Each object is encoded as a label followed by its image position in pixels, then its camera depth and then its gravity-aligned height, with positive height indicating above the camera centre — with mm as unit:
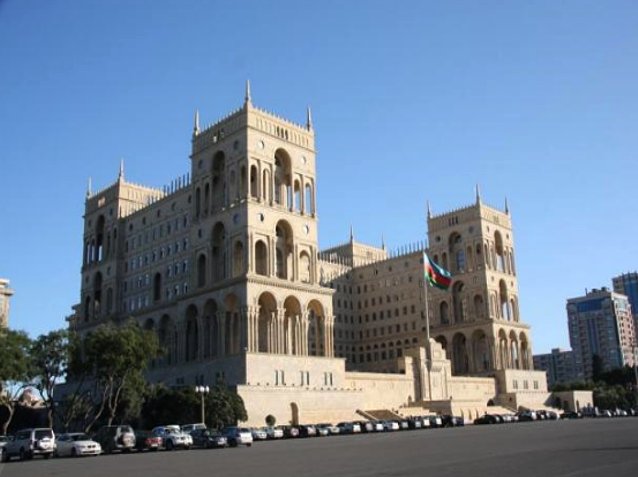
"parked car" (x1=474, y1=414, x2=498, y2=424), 77625 -3209
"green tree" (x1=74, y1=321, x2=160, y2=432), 56406 +3911
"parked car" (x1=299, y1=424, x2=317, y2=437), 58562 -2776
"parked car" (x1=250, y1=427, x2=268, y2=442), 54969 -2756
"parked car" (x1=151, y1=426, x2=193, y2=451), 44156 -2308
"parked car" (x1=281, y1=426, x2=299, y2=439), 58531 -2798
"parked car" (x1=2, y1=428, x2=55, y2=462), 39750 -2050
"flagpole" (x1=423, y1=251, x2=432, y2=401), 90062 +4475
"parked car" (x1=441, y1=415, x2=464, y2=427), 72375 -3058
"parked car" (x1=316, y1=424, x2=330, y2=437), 59538 -2892
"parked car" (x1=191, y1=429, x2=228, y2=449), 44250 -2373
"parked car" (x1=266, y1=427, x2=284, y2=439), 56419 -2721
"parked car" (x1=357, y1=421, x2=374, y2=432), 64375 -2841
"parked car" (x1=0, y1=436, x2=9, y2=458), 41562 -2020
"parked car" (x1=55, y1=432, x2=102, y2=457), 40562 -2288
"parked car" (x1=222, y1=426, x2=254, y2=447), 45000 -2336
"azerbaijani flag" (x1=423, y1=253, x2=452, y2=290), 84562 +14017
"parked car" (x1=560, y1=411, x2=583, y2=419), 92938 -3748
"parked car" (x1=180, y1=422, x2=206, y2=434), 47688 -1722
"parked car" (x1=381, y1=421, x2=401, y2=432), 66188 -2971
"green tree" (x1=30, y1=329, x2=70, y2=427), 57156 +4000
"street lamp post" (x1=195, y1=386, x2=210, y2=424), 53581 +868
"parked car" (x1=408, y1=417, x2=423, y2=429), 68944 -2910
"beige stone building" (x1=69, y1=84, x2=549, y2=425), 71375 +13489
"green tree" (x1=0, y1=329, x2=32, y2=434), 54125 +3784
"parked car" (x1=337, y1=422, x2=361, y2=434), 62094 -2821
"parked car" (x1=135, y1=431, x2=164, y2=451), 44312 -2416
